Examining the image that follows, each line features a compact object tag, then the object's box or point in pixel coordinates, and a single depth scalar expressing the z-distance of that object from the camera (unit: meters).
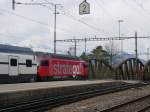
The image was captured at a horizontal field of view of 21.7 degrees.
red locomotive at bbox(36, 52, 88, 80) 37.88
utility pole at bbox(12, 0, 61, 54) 30.98
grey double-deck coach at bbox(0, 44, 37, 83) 28.22
